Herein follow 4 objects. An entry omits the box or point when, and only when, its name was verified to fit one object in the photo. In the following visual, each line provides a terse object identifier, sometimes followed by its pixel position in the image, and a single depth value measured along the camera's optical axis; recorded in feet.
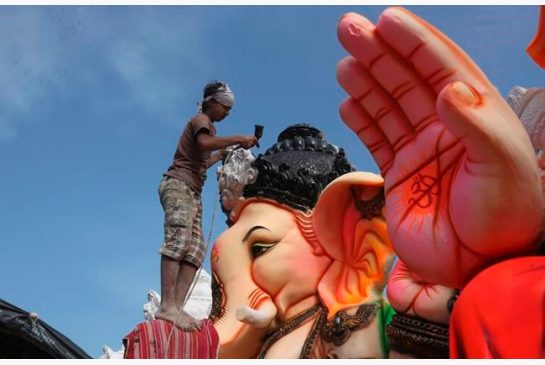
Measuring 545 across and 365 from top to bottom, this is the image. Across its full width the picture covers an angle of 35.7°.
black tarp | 14.83
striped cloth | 10.83
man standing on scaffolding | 11.25
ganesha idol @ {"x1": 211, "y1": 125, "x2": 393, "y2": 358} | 12.14
